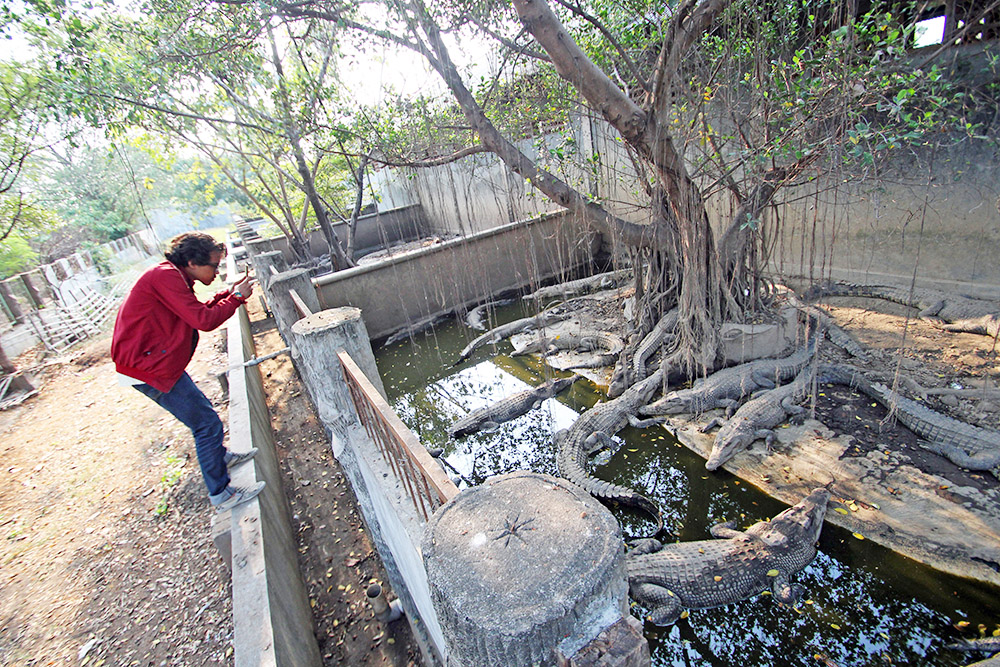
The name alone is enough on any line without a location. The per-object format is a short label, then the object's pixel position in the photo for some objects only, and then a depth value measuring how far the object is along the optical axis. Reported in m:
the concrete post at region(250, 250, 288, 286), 7.40
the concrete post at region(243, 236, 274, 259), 11.22
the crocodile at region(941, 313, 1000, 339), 4.88
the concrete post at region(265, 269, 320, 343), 5.37
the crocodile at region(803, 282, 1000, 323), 5.33
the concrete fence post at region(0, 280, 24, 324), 7.82
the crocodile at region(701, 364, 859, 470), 4.05
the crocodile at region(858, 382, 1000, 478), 3.45
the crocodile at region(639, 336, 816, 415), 4.75
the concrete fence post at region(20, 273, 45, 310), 8.40
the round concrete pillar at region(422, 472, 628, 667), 1.03
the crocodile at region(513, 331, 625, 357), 6.39
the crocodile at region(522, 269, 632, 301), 8.23
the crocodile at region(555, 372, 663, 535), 3.75
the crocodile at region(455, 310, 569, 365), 6.98
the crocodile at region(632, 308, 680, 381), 5.64
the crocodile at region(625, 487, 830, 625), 2.88
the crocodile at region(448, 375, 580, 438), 5.00
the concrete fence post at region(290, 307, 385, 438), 3.08
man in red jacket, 2.76
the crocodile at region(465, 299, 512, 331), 7.80
